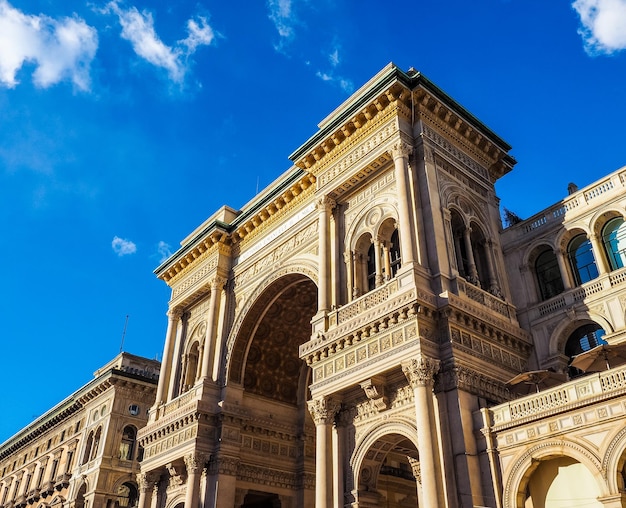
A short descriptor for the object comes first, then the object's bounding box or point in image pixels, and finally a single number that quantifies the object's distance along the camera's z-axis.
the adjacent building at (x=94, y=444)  40.90
